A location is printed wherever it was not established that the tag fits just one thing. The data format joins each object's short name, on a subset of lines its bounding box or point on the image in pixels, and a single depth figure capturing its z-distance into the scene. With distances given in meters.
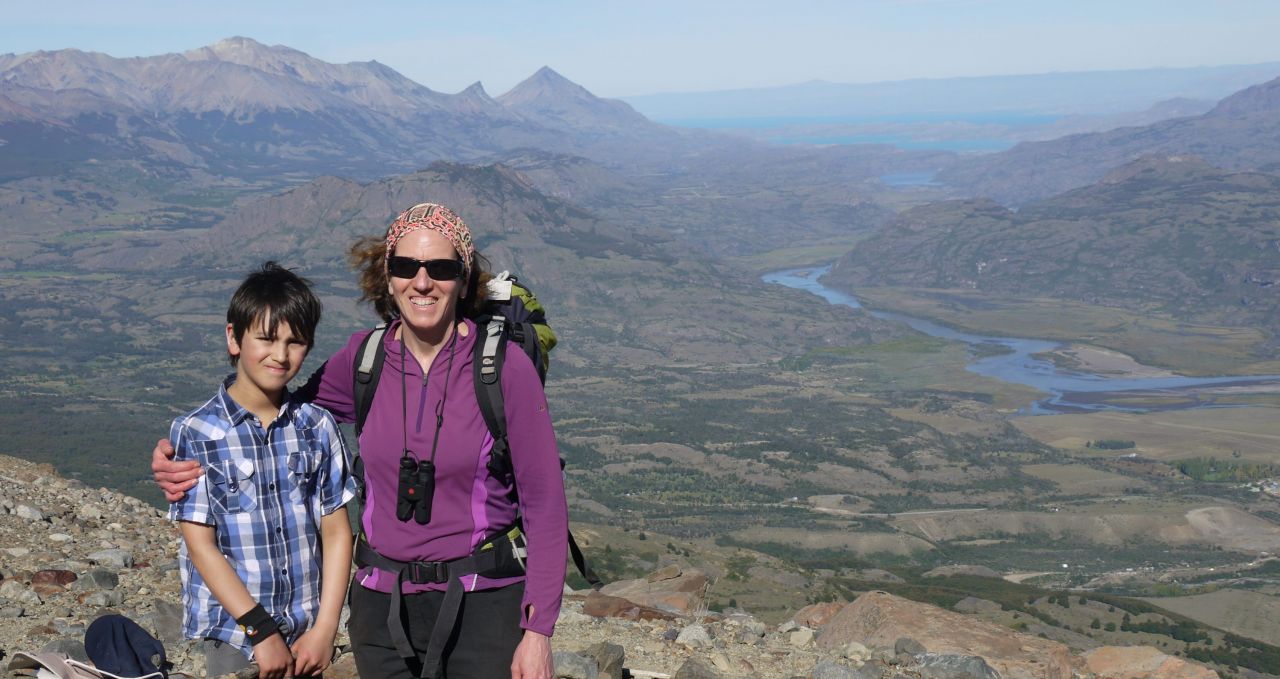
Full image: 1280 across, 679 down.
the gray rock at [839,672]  11.33
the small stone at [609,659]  10.47
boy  6.02
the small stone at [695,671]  10.80
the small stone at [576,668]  10.07
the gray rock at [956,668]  11.90
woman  6.13
